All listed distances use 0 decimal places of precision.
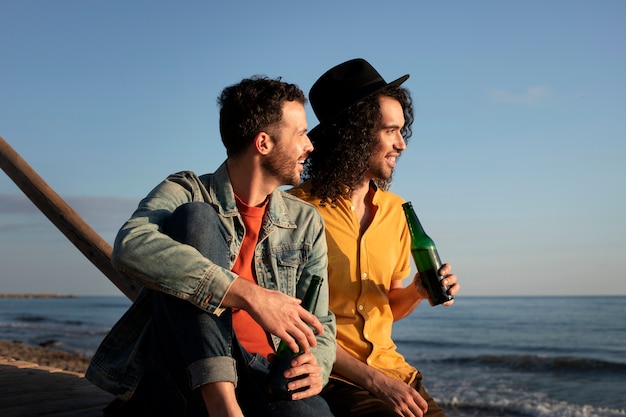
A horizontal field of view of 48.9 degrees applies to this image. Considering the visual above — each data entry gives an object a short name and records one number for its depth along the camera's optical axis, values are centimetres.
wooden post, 435
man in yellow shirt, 296
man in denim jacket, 224
